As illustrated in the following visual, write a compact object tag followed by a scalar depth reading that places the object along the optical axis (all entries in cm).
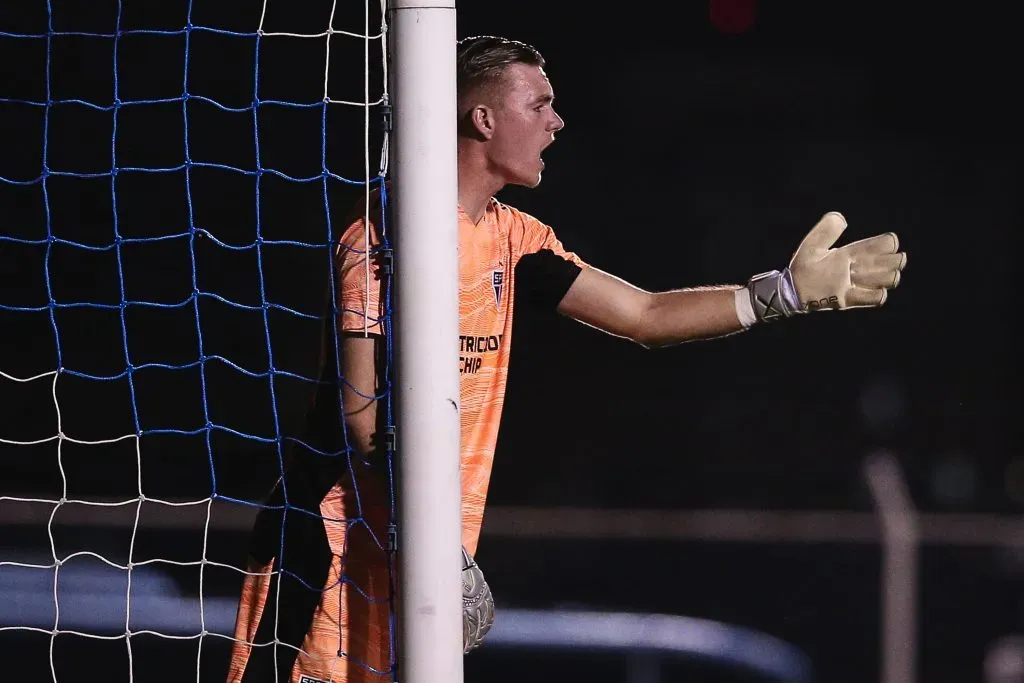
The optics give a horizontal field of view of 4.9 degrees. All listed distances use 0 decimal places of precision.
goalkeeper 2179
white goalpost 2145
